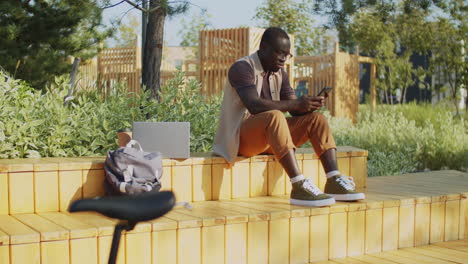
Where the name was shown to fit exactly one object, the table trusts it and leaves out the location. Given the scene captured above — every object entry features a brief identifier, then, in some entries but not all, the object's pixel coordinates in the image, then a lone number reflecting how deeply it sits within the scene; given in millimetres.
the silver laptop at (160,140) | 3820
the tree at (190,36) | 32125
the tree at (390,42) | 18125
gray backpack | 3381
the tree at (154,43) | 6238
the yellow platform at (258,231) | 2805
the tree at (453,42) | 15188
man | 3645
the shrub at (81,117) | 4043
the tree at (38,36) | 9422
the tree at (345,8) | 8203
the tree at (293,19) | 22047
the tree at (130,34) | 31938
